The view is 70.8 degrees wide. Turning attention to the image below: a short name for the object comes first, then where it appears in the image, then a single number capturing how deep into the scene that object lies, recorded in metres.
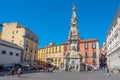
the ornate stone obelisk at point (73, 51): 22.71
